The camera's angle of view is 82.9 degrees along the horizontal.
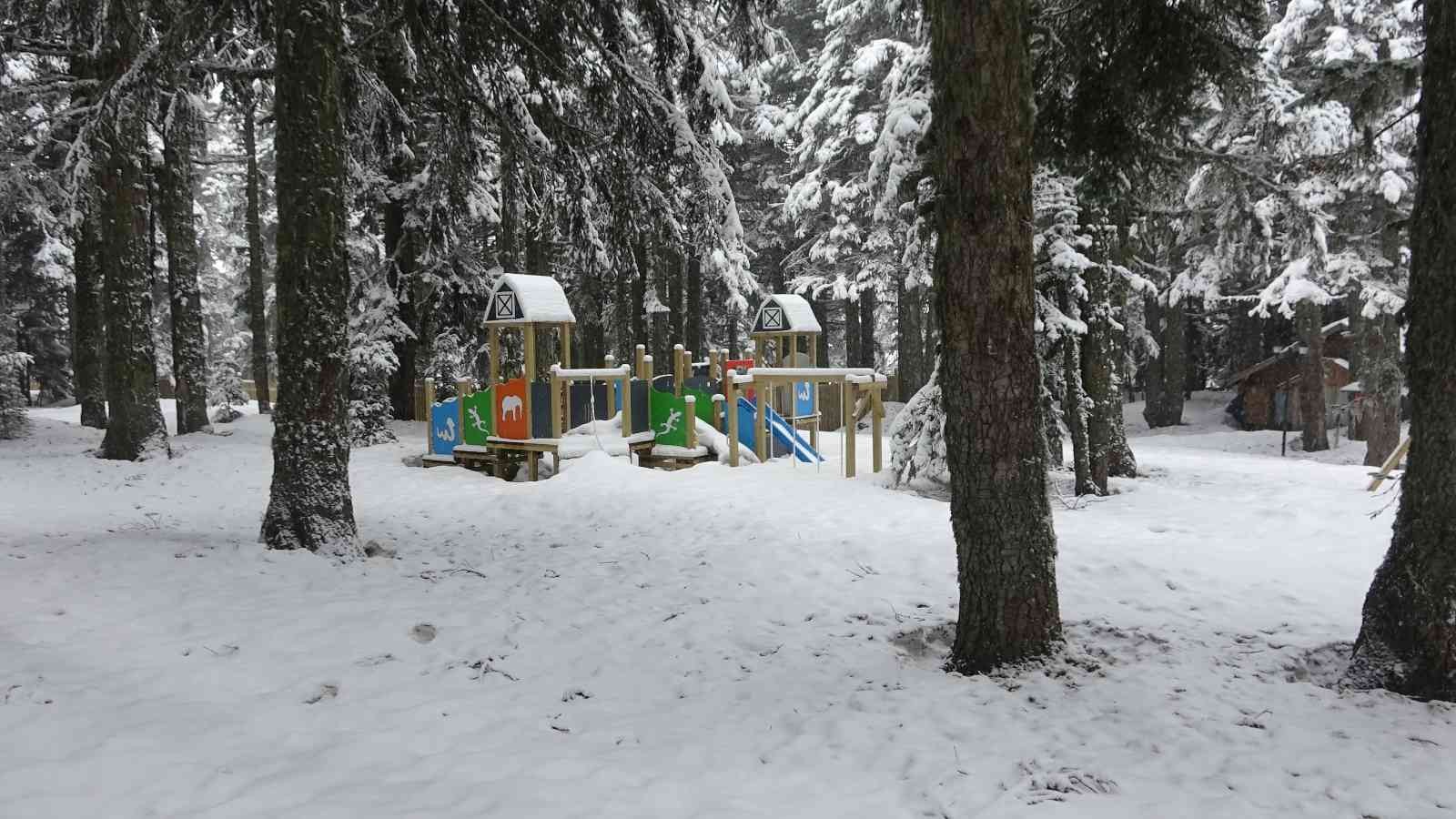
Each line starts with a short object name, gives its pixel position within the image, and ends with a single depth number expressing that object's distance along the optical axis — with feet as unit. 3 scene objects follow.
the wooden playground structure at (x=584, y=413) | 38.47
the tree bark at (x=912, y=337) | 68.64
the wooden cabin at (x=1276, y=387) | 74.02
